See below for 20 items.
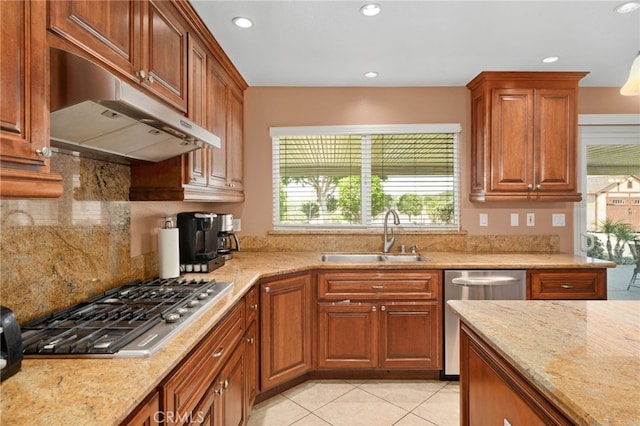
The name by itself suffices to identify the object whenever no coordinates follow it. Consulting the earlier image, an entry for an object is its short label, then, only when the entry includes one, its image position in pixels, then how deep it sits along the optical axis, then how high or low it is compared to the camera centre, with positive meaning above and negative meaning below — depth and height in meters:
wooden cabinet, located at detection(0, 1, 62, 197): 0.84 +0.29
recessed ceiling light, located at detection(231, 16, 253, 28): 2.14 +1.19
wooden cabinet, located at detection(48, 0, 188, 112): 1.14 +0.71
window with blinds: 3.37 +0.36
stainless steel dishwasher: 2.65 -0.54
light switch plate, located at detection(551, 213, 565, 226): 3.31 -0.05
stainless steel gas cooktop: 1.07 -0.40
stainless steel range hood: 1.08 +0.37
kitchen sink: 3.16 -0.39
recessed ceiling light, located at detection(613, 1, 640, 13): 1.99 +1.19
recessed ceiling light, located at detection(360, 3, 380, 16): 1.99 +1.19
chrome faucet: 3.19 -0.19
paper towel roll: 2.09 -0.22
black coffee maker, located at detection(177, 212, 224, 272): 2.30 -0.18
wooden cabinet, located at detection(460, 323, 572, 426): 0.98 -0.59
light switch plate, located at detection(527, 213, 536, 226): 3.32 -0.03
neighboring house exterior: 3.35 +0.11
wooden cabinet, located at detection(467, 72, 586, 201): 2.98 +0.68
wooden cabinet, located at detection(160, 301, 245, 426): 1.11 -0.61
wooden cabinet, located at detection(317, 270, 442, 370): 2.70 -0.80
